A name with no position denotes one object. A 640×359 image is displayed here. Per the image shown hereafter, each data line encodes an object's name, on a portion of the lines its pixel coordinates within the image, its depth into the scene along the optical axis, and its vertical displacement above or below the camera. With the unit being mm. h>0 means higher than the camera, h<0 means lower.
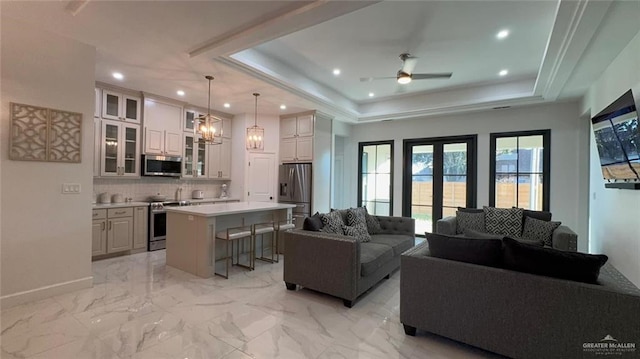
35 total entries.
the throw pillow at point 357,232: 3828 -681
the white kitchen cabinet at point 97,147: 4645 +498
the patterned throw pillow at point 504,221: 4402 -583
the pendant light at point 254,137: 4723 +706
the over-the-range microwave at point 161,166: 5188 +247
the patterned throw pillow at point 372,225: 4612 -695
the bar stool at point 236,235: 3822 -757
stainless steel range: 5047 -836
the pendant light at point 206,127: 4062 +738
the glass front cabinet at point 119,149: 4766 +499
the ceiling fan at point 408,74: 3864 +1480
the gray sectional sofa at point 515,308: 1832 -890
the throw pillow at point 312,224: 3507 -531
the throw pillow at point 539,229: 3998 -646
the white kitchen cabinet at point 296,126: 6172 +1205
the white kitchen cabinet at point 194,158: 5891 +436
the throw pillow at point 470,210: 4874 -460
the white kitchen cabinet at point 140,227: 4844 -828
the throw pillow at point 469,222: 4684 -632
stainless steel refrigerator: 6137 -163
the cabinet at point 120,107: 4742 +1226
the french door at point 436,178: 6105 +112
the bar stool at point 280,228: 4678 -776
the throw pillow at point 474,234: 3463 -625
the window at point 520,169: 5398 +293
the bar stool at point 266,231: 4297 -924
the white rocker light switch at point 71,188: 3246 -123
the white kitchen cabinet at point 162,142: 5238 +696
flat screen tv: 2643 +444
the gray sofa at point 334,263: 3025 -924
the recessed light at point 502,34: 3426 +1822
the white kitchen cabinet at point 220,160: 6371 +450
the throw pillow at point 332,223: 3623 -544
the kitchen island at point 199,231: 3820 -717
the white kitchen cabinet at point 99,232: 4344 -835
